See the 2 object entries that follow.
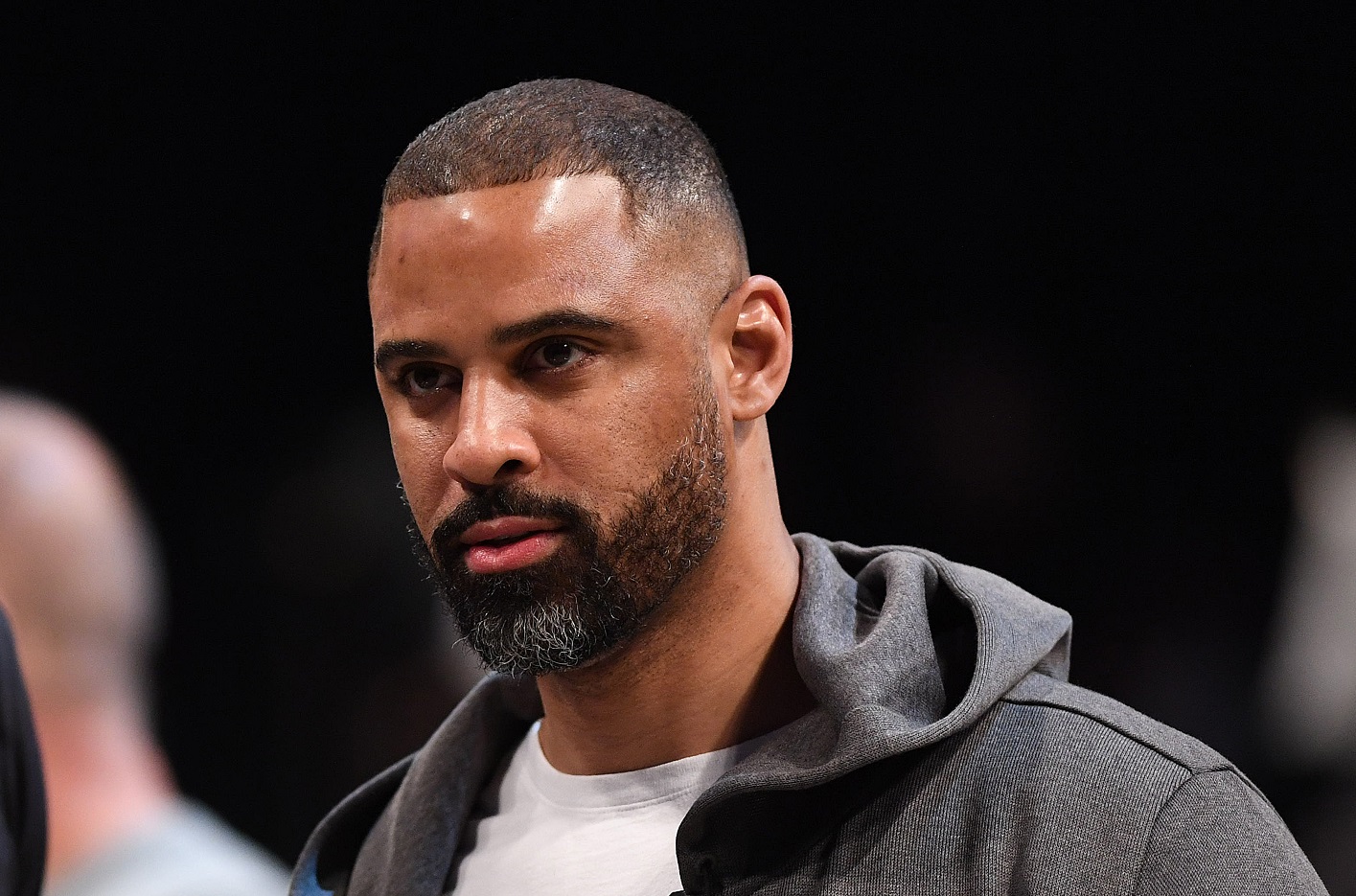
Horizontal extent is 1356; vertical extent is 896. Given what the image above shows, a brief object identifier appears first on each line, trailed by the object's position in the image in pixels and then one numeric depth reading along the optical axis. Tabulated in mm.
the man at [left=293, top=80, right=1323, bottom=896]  4880
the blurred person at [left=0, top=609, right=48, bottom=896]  5117
